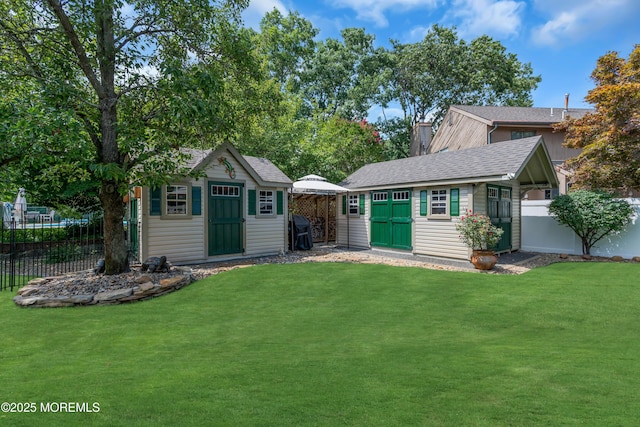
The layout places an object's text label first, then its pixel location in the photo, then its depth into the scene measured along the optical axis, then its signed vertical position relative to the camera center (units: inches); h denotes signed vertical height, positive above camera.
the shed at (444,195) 396.2 +20.5
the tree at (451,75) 1087.0 +454.5
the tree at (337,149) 712.4 +149.0
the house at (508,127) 781.3 +199.6
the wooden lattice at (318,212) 609.9 -1.5
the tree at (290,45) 1107.9 +564.4
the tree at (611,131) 444.8 +111.5
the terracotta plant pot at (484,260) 348.2 -51.5
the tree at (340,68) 1229.1 +526.7
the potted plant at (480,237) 350.0 -29.2
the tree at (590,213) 394.3 -4.0
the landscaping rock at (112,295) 234.7 -58.4
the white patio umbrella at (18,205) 691.3 +15.0
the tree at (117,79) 253.0 +108.4
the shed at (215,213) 364.5 -2.2
